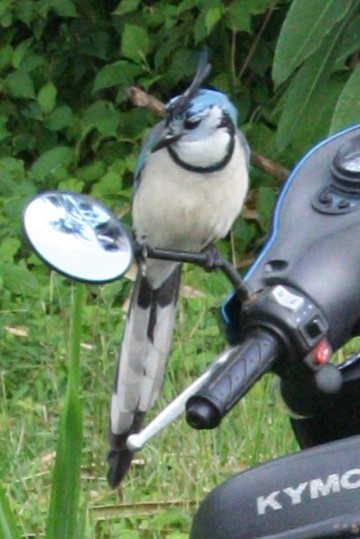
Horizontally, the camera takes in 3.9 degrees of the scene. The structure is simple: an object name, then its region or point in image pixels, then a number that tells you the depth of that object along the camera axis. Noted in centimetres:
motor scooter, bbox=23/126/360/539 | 502
